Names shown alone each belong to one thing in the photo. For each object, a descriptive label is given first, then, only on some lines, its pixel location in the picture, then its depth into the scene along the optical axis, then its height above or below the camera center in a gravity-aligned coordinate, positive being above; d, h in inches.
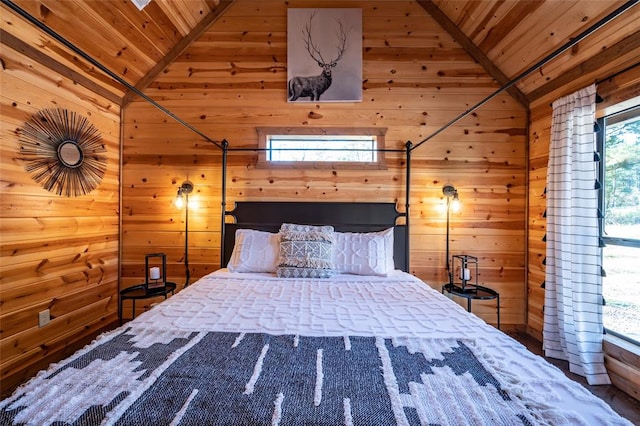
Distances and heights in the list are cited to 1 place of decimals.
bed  28.3 -19.9
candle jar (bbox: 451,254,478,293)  105.0 -21.4
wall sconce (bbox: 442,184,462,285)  111.4 +5.8
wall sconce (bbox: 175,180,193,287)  112.6 +2.7
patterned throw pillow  87.7 -13.1
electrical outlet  84.8 -32.7
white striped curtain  80.8 -8.7
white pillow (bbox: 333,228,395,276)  92.2 -13.3
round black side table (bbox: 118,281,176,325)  94.8 -28.1
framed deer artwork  114.6 +64.2
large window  77.9 -0.5
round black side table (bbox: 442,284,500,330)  94.5 -26.6
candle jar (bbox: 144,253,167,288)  99.0 -22.2
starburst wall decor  81.3 +18.2
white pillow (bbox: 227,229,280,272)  94.1 -13.6
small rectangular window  115.1 +27.3
